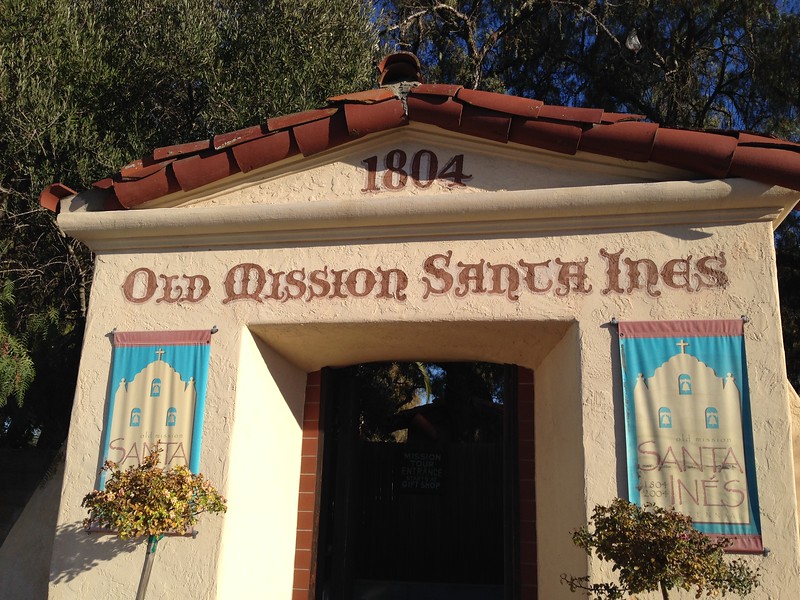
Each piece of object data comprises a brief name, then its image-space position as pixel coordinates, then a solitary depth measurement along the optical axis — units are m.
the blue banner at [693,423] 4.85
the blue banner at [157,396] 5.67
